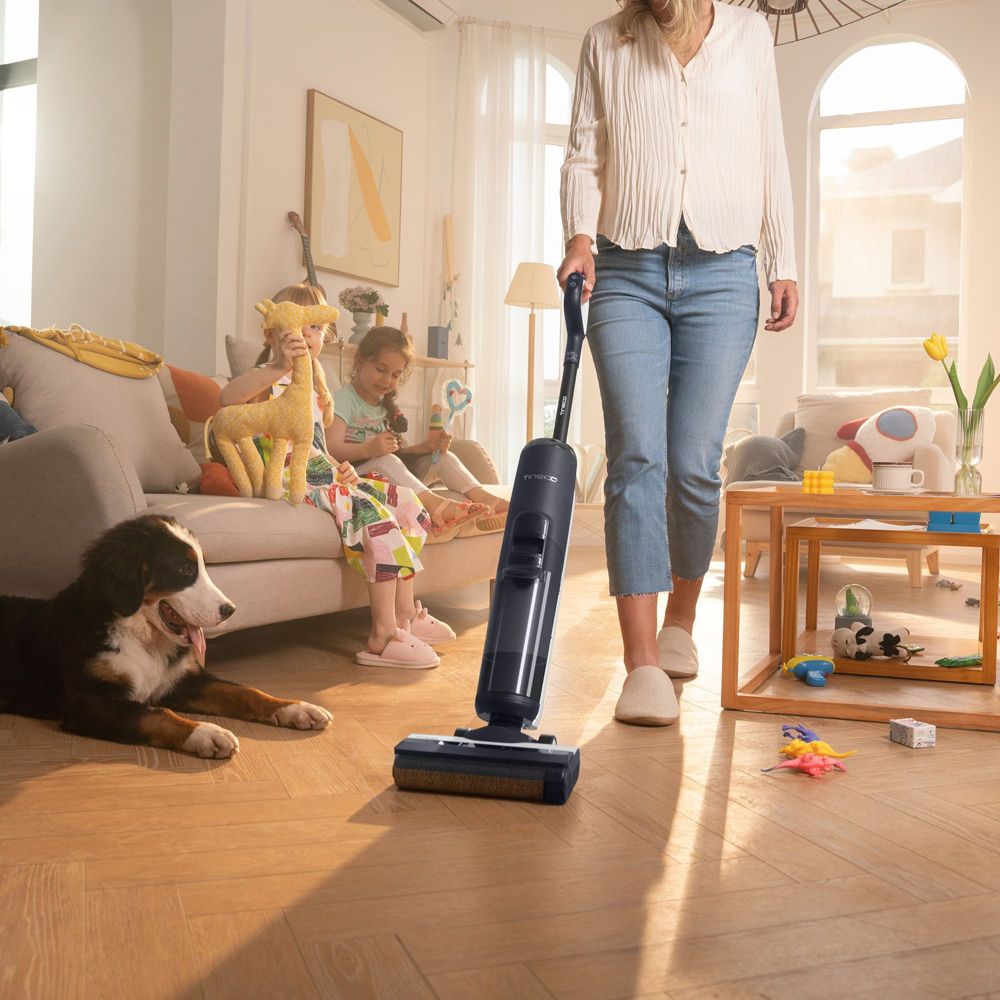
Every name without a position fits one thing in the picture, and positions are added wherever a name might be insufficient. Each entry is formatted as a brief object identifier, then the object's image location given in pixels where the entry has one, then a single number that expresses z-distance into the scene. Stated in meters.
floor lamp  5.44
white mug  2.15
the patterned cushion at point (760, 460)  4.59
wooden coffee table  1.92
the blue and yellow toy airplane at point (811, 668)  2.19
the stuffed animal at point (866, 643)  2.34
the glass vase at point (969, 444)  2.16
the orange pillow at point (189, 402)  2.76
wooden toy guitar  4.55
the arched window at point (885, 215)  5.78
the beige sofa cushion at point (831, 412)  4.86
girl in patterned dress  2.44
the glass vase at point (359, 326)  4.85
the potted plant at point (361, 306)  4.81
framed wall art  4.70
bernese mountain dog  1.65
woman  1.90
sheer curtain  5.69
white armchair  4.21
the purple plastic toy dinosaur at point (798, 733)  1.74
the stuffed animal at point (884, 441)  4.42
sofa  1.93
